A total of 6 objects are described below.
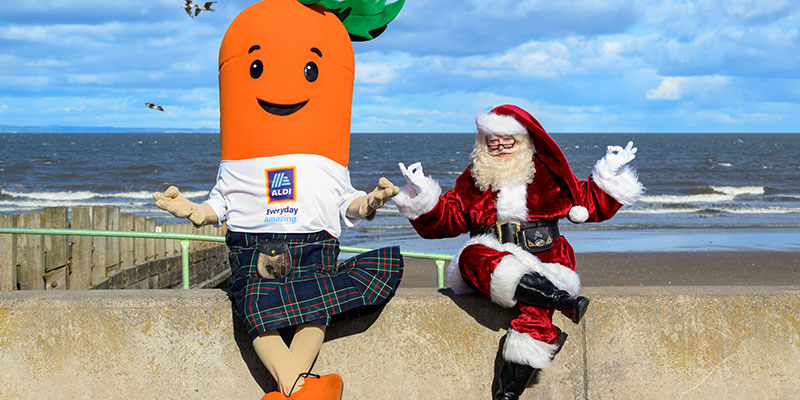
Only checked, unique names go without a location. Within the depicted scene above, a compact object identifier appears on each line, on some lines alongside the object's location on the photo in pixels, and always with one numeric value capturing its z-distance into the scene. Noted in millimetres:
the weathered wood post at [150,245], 7766
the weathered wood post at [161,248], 8078
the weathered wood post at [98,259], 6773
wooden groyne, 5918
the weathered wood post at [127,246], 7258
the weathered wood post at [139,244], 7500
